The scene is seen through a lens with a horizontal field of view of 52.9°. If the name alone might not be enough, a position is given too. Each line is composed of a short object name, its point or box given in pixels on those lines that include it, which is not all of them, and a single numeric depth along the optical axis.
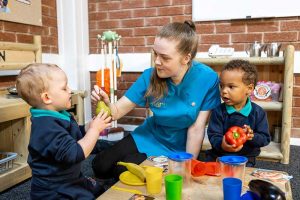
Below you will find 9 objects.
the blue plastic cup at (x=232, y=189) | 0.87
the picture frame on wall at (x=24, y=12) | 2.44
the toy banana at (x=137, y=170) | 1.08
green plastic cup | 0.89
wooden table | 0.97
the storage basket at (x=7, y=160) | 1.83
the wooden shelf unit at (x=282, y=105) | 2.19
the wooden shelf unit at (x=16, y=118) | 1.83
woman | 1.51
